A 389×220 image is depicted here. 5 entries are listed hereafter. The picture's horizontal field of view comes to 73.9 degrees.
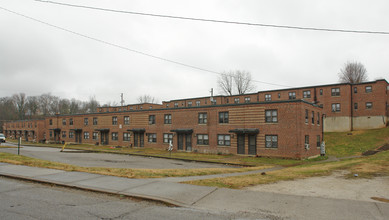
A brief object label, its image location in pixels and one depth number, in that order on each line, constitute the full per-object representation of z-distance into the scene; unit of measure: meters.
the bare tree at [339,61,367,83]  77.75
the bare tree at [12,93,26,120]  111.81
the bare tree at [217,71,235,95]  83.91
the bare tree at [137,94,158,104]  114.57
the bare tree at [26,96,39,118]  114.38
